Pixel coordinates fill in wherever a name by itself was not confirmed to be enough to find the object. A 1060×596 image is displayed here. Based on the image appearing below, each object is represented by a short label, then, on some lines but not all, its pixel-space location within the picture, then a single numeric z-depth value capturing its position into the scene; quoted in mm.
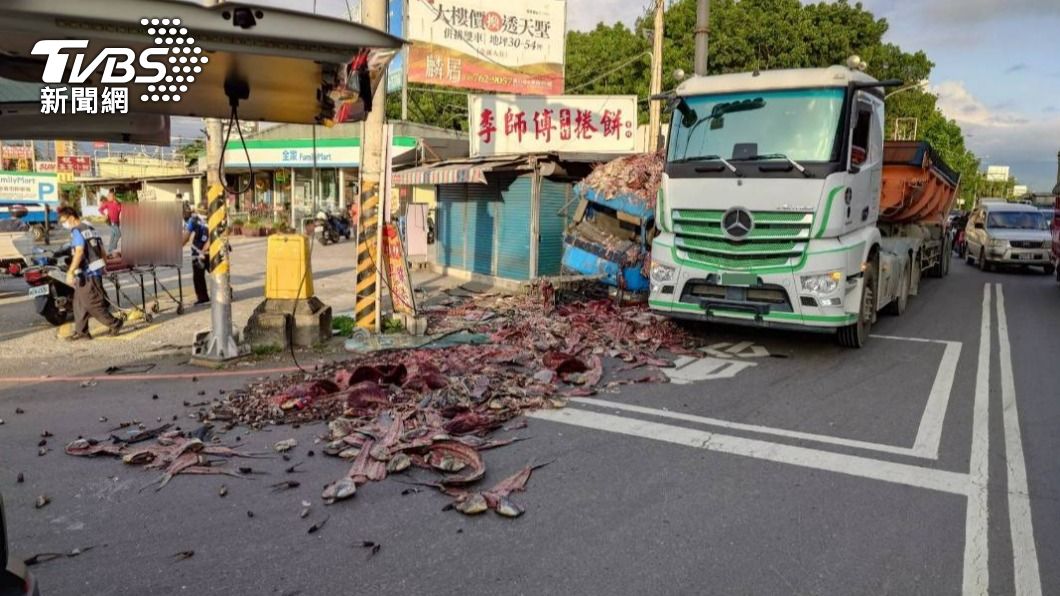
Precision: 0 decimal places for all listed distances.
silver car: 19234
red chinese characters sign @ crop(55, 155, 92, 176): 49062
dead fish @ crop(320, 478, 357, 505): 4543
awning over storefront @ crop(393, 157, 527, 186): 13797
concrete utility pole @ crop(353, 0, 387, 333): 9453
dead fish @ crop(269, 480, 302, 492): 4730
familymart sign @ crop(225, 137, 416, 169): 31062
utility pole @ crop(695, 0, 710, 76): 13625
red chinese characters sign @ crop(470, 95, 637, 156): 15352
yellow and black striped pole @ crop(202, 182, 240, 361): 8578
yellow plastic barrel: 9375
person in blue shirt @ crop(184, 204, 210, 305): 12594
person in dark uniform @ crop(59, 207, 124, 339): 9594
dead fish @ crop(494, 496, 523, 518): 4338
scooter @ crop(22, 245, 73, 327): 10438
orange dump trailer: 12031
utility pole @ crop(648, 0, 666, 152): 16844
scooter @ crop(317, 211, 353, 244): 26719
